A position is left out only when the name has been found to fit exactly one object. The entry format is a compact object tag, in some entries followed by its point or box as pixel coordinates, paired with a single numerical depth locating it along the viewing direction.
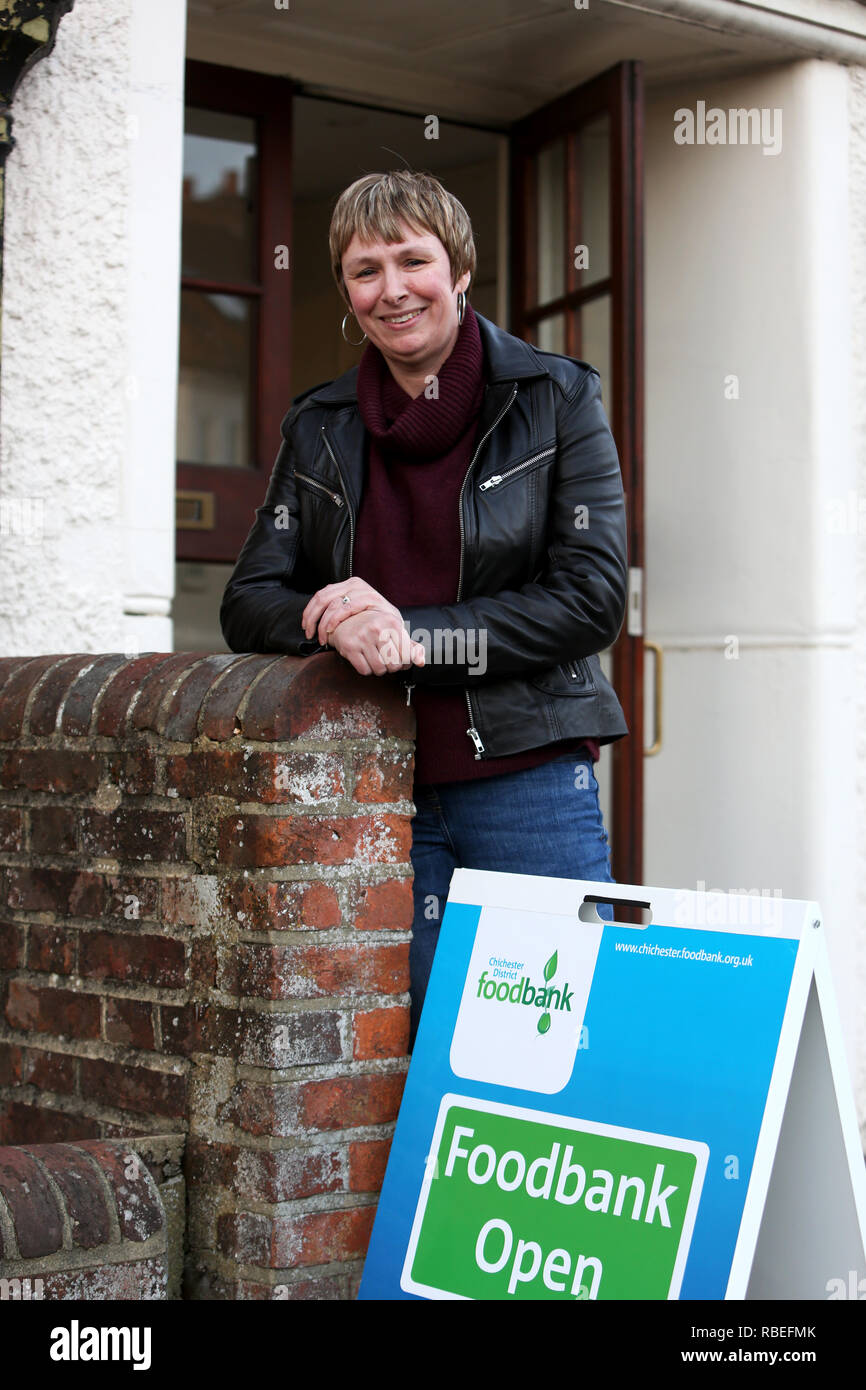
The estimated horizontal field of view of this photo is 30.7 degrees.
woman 2.36
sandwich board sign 1.97
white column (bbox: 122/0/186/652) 3.27
